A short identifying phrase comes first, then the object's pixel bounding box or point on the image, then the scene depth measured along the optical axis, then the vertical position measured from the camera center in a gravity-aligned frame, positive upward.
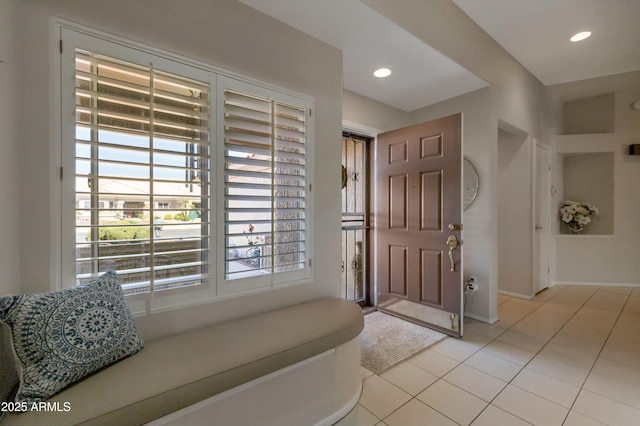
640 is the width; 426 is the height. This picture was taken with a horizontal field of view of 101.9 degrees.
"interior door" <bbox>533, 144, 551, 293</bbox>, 3.67 -0.08
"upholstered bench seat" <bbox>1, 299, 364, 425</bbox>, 0.86 -0.64
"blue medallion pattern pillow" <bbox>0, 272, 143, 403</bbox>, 0.86 -0.44
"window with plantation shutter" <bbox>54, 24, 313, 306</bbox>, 1.17 +0.20
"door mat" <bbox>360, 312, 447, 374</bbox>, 2.16 -1.22
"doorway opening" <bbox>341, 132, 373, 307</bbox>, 3.21 -0.07
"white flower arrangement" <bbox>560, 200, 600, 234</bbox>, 4.25 -0.02
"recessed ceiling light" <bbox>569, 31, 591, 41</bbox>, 2.74 +1.90
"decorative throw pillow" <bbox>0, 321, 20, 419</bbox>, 0.79 -0.49
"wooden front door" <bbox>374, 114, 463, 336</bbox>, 2.47 -0.12
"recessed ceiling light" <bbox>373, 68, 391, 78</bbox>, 2.44 +1.34
